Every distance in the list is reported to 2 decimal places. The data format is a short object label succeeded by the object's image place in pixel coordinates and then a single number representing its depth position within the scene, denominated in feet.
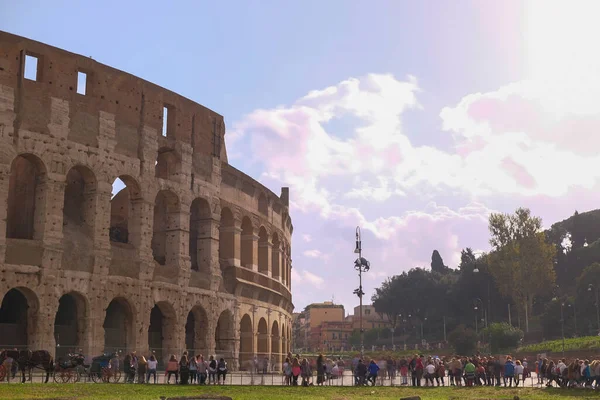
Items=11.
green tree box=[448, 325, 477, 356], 224.74
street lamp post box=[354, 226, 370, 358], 130.97
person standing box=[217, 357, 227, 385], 94.23
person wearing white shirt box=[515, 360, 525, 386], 100.63
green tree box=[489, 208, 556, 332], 248.11
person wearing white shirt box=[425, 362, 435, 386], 100.89
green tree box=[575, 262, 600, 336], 260.62
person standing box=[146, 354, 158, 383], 89.41
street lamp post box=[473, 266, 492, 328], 302.41
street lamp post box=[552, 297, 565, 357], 241.14
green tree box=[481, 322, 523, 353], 218.59
